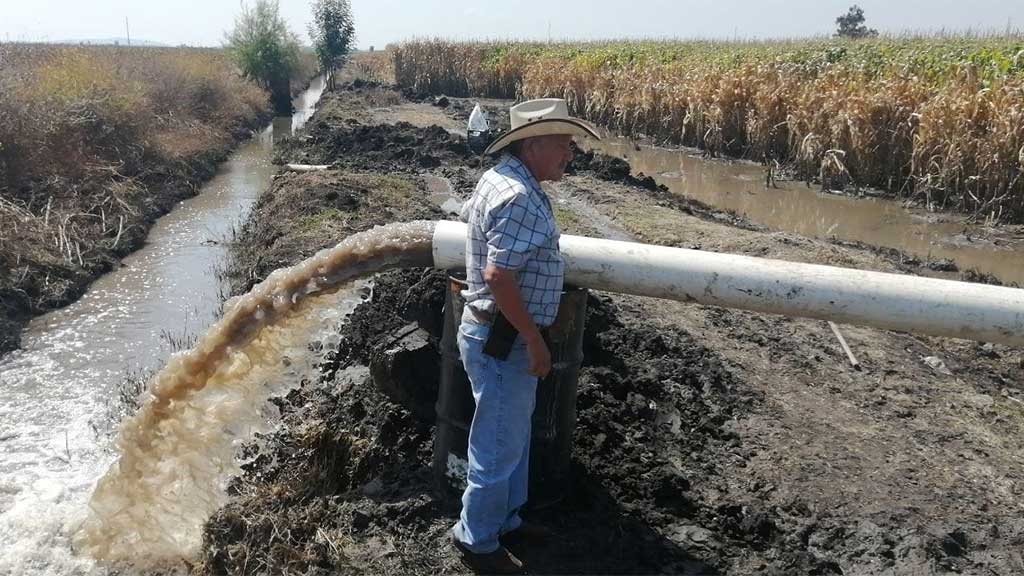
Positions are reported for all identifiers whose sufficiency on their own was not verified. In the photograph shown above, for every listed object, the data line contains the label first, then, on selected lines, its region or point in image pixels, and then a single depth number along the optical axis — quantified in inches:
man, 115.4
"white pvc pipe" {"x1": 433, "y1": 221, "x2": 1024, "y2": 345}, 129.8
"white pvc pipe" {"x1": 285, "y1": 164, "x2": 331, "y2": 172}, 542.1
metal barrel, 143.2
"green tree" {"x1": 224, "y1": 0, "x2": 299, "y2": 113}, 1273.4
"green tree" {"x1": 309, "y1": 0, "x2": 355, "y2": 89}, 1560.0
